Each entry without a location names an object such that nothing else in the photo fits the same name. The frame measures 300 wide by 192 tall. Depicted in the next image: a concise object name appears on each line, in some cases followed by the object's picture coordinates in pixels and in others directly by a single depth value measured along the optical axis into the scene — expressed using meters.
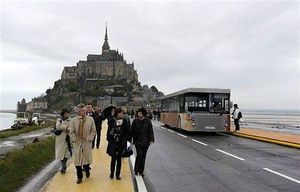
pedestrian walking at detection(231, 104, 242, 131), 27.52
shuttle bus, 24.38
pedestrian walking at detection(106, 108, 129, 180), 9.66
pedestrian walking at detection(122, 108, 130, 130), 9.88
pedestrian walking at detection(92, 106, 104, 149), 16.33
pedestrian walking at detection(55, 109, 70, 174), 10.49
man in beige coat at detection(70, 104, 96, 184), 9.05
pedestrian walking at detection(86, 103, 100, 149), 13.86
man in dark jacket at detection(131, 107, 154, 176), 10.28
